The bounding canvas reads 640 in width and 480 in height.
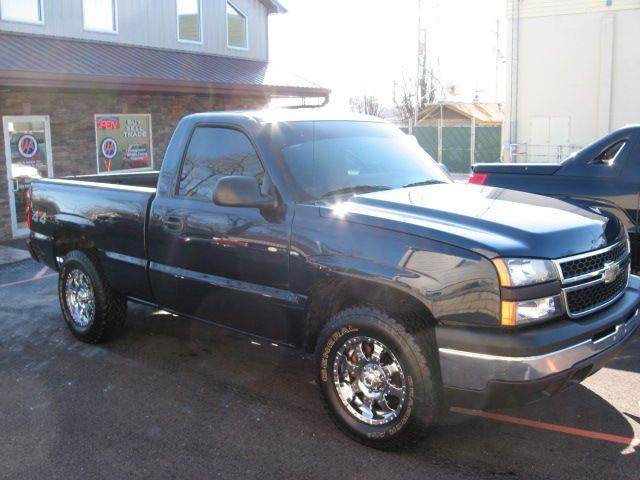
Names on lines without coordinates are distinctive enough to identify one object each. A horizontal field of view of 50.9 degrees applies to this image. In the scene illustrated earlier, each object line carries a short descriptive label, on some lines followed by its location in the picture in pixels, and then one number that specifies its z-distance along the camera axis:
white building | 21.91
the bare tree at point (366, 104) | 58.78
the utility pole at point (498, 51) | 41.31
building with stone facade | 12.40
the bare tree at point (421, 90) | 52.97
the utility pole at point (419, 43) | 43.70
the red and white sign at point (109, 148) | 14.39
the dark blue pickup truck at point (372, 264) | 3.41
